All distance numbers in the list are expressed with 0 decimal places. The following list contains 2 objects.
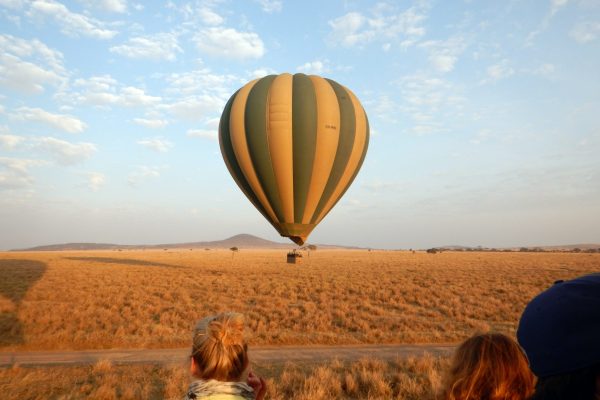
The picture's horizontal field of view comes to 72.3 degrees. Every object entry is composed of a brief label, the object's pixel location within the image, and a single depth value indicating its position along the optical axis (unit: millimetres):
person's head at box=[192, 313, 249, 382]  2590
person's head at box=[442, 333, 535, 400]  1906
